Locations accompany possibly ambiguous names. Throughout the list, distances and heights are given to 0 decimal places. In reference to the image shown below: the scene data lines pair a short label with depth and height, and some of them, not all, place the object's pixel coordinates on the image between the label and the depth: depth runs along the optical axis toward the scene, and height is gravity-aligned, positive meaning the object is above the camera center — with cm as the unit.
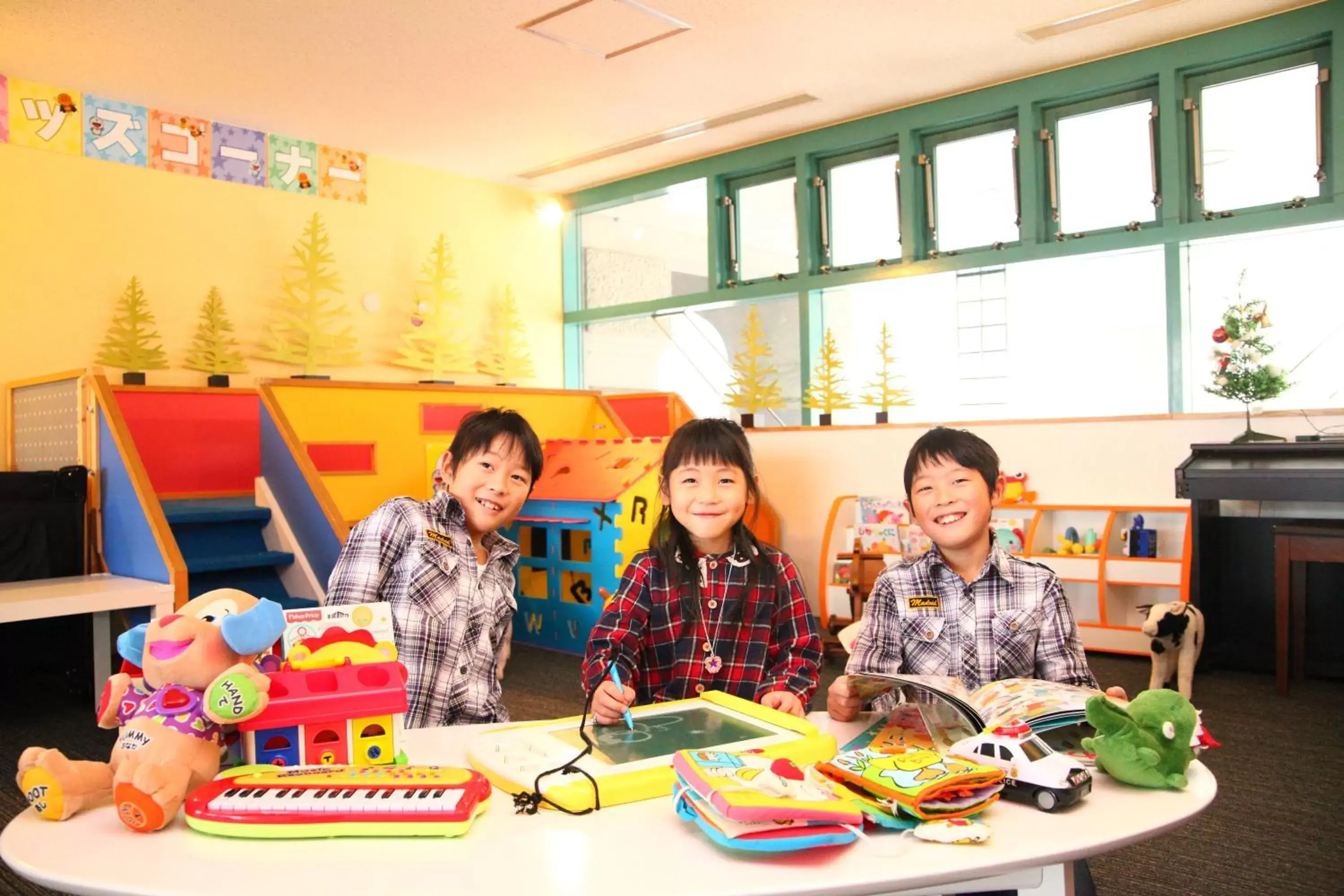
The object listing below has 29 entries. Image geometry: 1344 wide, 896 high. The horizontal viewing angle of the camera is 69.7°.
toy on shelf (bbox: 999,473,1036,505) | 461 -26
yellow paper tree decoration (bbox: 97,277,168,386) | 497 +57
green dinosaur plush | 99 -32
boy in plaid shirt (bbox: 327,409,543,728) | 174 -24
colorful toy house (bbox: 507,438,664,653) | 431 -41
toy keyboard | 88 -33
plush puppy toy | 91 -27
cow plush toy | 332 -71
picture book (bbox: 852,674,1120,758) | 110 -32
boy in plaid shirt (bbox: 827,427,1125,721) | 150 -26
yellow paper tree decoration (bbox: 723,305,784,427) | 560 +33
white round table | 78 -36
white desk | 288 -46
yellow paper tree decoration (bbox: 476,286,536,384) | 650 +66
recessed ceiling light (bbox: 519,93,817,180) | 526 +182
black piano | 339 -43
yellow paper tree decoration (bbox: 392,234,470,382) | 611 +77
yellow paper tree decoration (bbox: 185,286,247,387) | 525 +56
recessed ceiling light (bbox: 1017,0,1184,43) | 409 +182
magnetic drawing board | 97 -35
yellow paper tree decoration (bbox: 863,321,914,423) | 529 +25
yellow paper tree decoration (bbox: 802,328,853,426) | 545 +29
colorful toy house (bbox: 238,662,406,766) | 102 -29
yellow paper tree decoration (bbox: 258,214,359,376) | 550 +75
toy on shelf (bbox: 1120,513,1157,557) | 423 -47
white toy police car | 93 -33
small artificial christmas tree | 381 +28
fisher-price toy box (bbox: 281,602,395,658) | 117 -22
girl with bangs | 162 -29
